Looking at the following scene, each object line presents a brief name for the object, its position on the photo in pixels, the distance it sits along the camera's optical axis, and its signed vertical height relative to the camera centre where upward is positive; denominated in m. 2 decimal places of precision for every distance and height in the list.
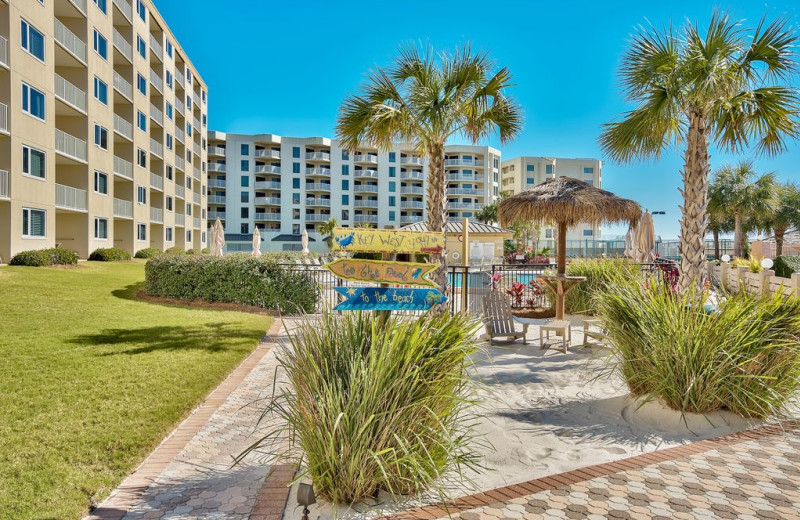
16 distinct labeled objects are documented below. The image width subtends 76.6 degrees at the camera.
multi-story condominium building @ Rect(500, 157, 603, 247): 85.56 +14.42
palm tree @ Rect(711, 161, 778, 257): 33.78 +4.28
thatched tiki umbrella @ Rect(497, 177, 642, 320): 10.64 +1.05
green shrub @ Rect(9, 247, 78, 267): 19.55 -0.29
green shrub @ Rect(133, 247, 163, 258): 31.91 -0.13
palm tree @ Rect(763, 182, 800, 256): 36.12 +3.12
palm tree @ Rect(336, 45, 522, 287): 10.39 +3.24
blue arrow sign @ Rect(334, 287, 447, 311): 4.40 -0.41
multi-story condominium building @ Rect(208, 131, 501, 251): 69.62 +9.46
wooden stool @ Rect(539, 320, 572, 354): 9.06 -1.30
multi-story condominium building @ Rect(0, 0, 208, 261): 20.62 +6.81
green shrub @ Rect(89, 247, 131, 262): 26.81 -0.24
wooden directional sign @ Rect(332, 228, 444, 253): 4.75 +0.12
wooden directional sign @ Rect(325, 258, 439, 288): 4.69 -0.17
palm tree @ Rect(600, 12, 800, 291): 8.14 +2.76
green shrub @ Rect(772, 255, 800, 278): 19.57 -0.31
